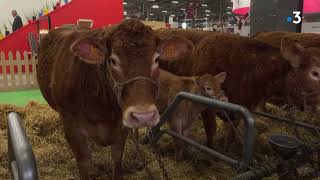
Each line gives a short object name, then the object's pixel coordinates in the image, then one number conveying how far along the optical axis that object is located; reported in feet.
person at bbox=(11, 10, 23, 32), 29.20
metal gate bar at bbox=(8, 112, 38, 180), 2.48
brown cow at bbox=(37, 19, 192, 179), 4.86
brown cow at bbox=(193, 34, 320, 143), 8.71
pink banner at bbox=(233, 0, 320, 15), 18.59
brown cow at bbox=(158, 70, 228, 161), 9.21
